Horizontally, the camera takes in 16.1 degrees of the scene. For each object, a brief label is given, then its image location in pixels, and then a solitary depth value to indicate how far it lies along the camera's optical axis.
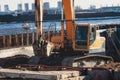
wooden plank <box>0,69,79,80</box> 17.94
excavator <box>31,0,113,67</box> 22.83
